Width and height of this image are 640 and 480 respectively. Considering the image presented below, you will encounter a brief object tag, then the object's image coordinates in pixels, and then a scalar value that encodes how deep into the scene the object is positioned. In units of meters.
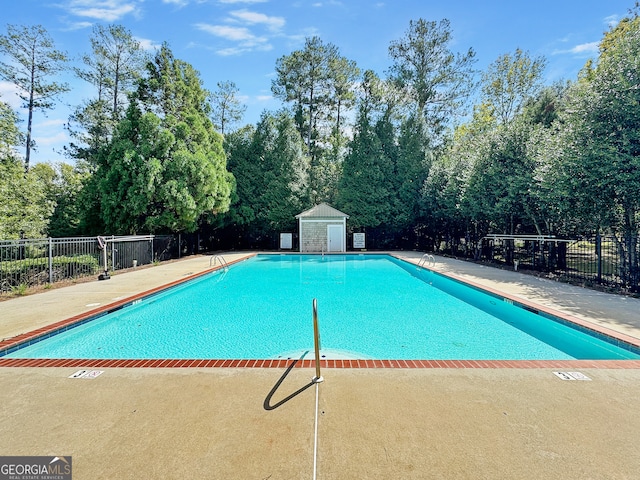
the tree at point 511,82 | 22.75
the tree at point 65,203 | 16.94
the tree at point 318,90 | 25.50
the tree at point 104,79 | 21.05
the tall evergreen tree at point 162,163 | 13.64
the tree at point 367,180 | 20.69
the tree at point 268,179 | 20.97
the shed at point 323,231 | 19.64
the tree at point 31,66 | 18.47
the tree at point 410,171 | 20.56
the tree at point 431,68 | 24.25
